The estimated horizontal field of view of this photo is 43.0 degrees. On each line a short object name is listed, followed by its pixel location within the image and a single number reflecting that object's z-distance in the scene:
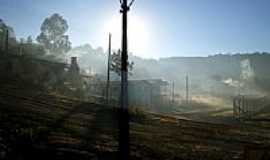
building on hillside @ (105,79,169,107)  52.06
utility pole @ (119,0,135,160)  10.02
